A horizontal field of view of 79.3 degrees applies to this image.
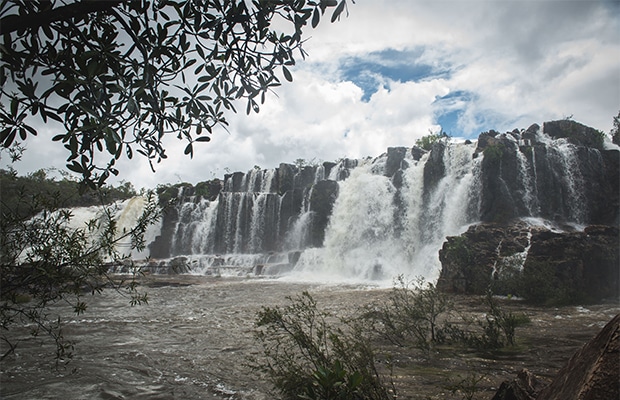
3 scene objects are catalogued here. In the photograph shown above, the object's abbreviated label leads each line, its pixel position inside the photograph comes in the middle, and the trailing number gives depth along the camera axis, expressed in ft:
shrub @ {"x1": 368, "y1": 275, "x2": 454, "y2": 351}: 22.74
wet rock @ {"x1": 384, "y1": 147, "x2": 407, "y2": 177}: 107.96
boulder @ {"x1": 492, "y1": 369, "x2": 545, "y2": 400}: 10.97
